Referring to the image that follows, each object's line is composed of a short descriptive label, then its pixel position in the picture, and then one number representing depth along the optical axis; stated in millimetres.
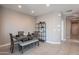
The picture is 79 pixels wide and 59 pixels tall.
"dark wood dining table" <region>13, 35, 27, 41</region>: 1812
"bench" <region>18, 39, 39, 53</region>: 1816
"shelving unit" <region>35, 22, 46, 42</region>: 2071
